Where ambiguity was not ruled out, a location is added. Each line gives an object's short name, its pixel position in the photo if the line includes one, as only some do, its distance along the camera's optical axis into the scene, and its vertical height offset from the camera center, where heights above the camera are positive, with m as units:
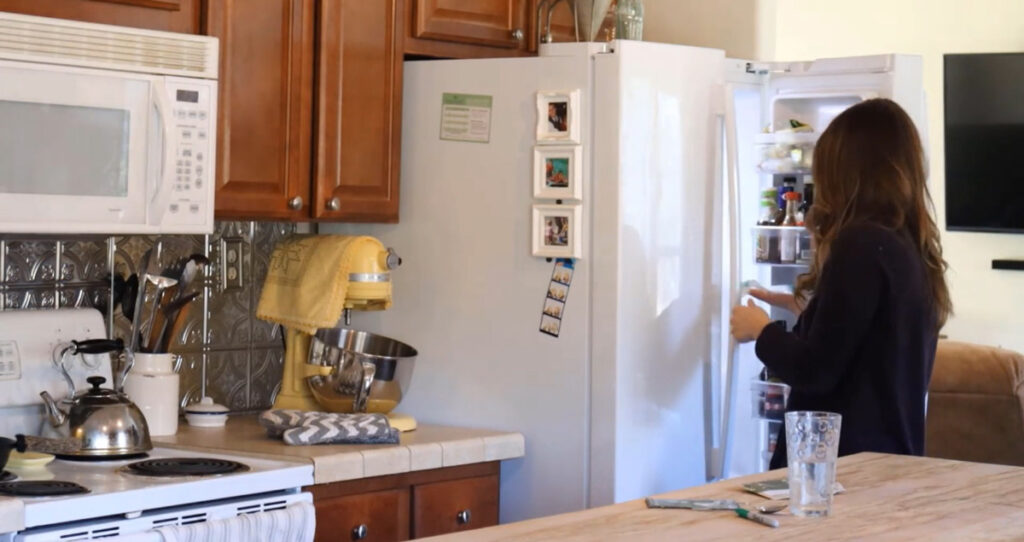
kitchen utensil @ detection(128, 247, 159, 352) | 3.22 -0.08
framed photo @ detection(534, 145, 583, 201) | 3.35 +0.27
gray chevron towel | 3.12 -0.35
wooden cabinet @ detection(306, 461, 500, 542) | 3.02 -0.53
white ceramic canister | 3.18 -0.27
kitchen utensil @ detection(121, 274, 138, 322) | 3.33 -0.05
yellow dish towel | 3.41 -0.01
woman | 2.69 -0.02
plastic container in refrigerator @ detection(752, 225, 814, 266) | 3.52 +0.10
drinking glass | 1.82 -0.23
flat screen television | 6.40 +0.69
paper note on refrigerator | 3.49 +0.42
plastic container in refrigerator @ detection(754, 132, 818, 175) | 3.49 +0.34
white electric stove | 2.49 -0.40
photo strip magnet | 3.37 -0.04
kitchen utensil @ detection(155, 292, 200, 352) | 3.24 -0.11
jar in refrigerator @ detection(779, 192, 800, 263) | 3.52 +0.12
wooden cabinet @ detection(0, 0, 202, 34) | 2.79 +0.56
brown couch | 4.59 -0.40
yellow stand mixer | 3.38 -0.21
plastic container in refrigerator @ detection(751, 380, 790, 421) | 3.54 -0.30
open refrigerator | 3.34 +0.05
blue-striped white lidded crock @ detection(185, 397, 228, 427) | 3.38 -0.35
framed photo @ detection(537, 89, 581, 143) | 3.35 +0.41
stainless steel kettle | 2.84 -0.32
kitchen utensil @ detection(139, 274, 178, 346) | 3.24 -0.03
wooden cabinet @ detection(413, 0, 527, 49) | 3.57 +0.69
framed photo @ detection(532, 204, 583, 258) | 3.34 +0.12
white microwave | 2.72 +0.31
